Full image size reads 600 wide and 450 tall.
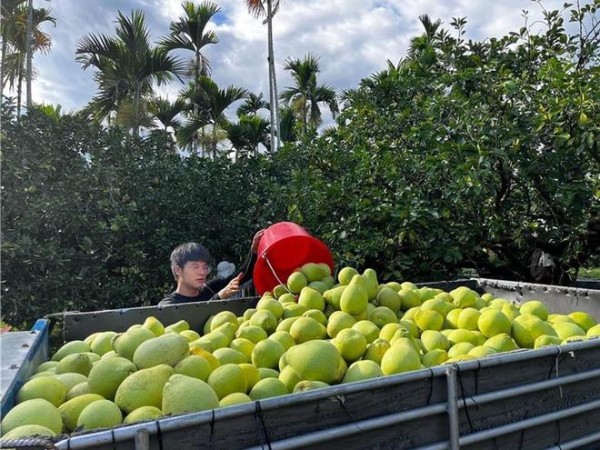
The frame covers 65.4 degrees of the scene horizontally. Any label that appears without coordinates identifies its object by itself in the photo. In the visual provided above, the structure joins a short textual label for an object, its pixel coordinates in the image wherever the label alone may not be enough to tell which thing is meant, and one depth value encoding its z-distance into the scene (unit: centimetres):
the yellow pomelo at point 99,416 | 115
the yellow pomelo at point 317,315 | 206
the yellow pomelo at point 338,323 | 192
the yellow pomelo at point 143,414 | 114
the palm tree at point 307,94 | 1914
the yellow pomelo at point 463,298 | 231
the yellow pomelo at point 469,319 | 200
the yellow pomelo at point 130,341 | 162
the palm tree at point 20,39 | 1314
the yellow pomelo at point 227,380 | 133
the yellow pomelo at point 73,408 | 124
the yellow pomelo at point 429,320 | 205
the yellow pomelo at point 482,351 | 155
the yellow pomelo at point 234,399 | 124
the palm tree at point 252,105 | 2028
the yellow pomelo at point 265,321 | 202
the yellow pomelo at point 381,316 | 209
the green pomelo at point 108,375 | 136
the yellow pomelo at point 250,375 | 143
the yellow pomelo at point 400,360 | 146
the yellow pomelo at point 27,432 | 101
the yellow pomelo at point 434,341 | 179
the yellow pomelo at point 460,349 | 167
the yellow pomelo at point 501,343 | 168
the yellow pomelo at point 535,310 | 216
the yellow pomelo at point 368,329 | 182
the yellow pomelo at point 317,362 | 144
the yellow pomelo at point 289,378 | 144
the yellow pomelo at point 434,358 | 162
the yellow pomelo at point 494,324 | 186
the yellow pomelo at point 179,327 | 204
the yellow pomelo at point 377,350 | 164
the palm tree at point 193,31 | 1506
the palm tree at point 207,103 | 1645
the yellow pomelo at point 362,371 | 144
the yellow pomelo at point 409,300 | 238
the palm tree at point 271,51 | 1556
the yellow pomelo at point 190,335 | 191
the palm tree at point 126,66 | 1273
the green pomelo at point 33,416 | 112
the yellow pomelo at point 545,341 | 169
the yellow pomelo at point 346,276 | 252
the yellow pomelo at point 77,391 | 138
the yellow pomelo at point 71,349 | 183
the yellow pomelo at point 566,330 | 188
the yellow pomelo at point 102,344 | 184
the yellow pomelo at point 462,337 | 183
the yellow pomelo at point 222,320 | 216
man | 327
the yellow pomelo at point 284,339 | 175
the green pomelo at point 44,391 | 132
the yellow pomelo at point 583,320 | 211
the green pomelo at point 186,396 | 113
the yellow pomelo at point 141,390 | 124
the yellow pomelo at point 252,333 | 189
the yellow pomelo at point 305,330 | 185
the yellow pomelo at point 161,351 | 144
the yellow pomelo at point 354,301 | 210
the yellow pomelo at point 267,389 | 134
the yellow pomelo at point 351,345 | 164
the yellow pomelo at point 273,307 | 219
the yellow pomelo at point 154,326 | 187
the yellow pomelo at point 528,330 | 184
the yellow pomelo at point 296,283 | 254
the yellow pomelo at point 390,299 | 232
